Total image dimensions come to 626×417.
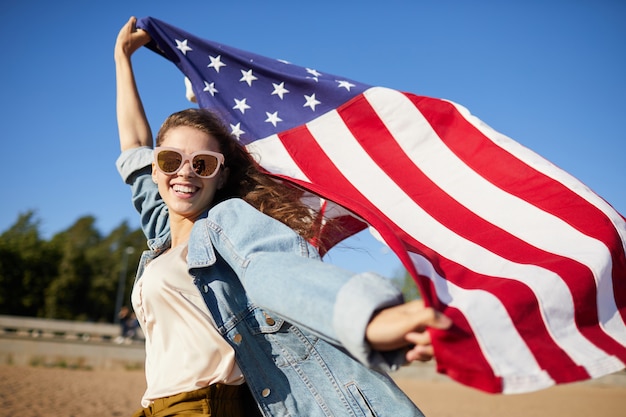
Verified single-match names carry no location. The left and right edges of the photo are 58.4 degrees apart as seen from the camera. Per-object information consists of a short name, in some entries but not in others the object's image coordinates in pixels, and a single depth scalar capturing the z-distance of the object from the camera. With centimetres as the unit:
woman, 147
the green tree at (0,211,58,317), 4209
